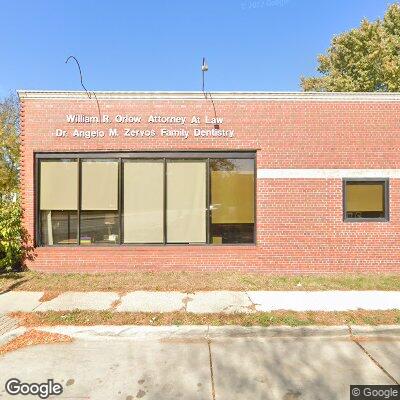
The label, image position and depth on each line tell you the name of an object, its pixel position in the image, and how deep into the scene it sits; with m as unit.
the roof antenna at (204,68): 9.70
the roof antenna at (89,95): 9.31
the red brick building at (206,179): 9.33
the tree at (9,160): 13.07
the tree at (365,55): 24.44
